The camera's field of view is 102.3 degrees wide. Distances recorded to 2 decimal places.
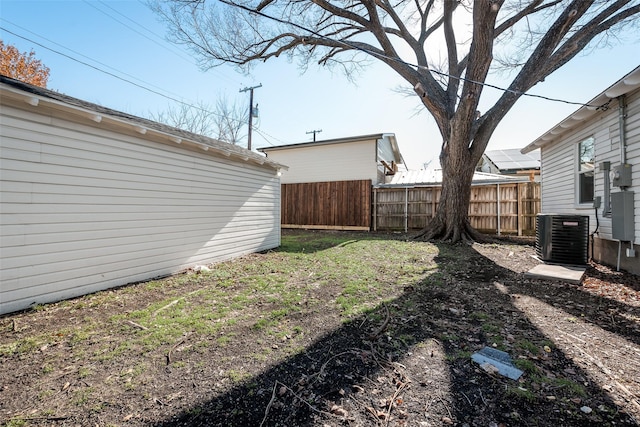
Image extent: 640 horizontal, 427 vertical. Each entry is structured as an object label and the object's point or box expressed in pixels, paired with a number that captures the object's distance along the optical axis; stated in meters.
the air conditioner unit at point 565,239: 4.87
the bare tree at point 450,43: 6.43
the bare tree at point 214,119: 18.66
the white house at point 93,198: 3.04
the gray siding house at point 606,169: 4.33
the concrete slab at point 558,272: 4.04
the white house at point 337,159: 12.40
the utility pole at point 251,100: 15.43
